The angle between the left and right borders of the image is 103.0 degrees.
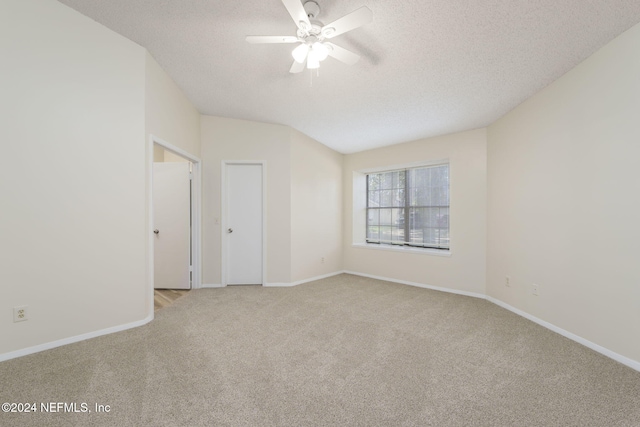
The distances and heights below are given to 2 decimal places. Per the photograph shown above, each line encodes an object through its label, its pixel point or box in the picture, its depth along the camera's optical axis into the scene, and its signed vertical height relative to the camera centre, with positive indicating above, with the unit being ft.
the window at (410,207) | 14.15 +0.20
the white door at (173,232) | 13.12 -1.08
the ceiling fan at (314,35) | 5.41 +4.24
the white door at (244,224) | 13.89 -0.72
